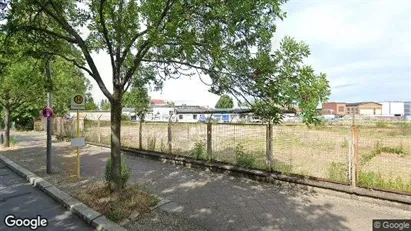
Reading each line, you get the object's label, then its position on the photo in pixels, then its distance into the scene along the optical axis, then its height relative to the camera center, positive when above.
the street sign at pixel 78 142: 9.06 -0.79
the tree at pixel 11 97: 16.20 +1.12
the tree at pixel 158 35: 5.21 +1.57
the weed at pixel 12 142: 19.16 -1.64
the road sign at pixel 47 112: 10.02 +0.13
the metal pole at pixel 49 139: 10.00 -0.79
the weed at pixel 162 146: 12.15 -1.24
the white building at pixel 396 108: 100.04 +1.86
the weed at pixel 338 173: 6.97 -1.39
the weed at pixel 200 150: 10.10 -1.19
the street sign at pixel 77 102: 9.36 +0.43
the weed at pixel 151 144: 12.66 -1.20
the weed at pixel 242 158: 8.67 -1.27
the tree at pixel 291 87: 4.64 +0.45
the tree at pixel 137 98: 8.23 +0.49
